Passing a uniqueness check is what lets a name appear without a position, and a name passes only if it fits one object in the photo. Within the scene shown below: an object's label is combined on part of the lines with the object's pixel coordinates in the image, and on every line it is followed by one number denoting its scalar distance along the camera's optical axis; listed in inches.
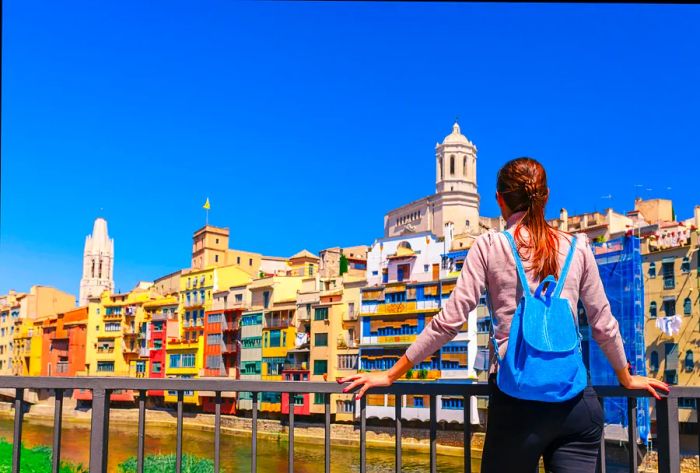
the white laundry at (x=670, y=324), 1485.0
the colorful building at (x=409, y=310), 1683.1
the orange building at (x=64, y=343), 2694.4
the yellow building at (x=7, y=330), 3157.0
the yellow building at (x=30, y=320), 2933.1
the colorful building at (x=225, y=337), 2228.1
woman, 121.4
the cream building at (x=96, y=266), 5900.6
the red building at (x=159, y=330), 2431.1
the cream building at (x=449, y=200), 3410.4
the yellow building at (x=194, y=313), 2322.8
